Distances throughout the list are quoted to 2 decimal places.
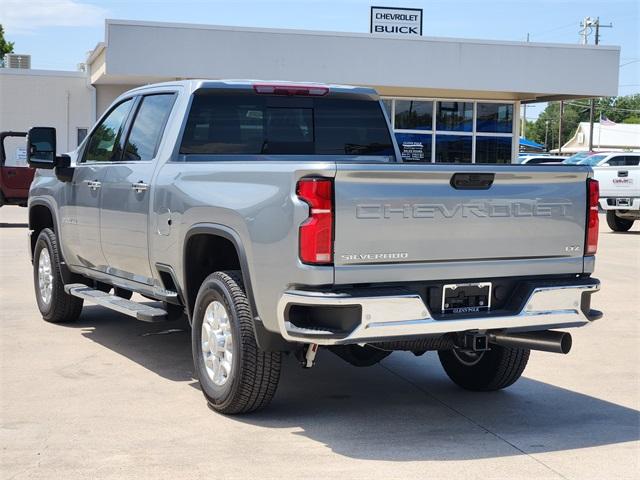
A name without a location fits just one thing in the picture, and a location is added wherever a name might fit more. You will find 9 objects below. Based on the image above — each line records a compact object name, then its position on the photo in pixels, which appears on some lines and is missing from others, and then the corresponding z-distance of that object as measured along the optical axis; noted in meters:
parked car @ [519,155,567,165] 36.97
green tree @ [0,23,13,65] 73.25
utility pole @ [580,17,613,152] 74.69
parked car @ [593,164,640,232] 22.41
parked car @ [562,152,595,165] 38.72
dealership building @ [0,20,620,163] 26.44
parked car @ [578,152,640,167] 32.84
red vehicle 21.78
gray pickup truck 5.31
